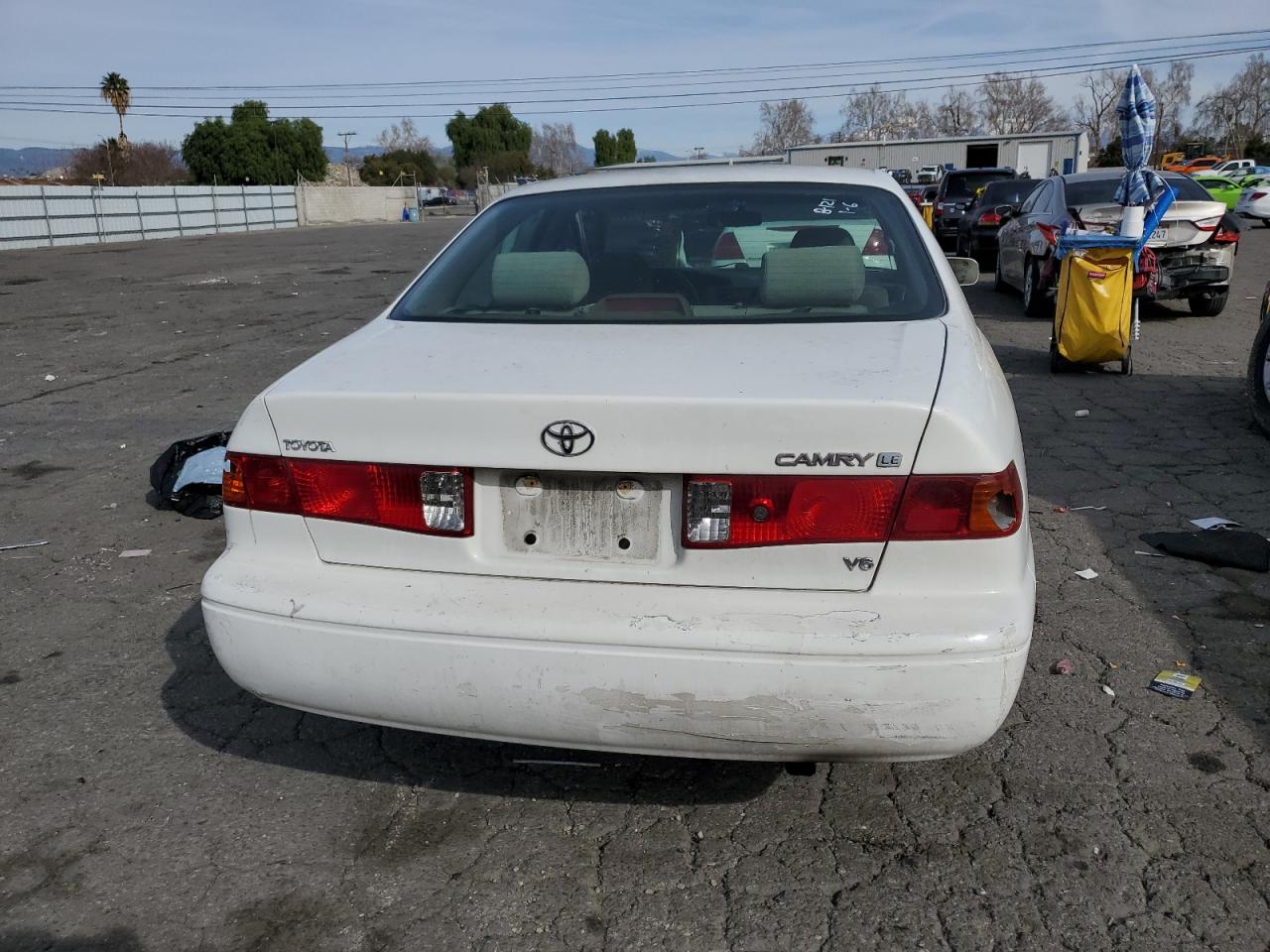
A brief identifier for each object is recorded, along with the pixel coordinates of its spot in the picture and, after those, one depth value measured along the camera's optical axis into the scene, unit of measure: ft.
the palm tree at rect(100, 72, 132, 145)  262.26
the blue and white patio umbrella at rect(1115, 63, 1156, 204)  29.12
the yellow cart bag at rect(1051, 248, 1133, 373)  26.11
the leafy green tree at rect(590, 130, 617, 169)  380.70
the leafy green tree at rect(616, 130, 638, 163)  400.47
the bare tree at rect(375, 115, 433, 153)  424.87
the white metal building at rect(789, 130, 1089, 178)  139.95
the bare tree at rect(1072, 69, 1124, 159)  290.76
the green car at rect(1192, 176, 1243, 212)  102.47
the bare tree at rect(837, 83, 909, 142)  372.50
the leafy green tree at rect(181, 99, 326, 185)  245.24
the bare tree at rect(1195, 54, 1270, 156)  304.30
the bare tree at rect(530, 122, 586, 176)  476.54
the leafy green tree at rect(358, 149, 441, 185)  318.86
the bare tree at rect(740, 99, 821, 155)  372.79
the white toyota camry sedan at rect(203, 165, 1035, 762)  7.45
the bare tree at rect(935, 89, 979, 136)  350.43
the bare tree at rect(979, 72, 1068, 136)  339.98
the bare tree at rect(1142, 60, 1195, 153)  312.71
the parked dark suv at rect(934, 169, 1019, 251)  64.23
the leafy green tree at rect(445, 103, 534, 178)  370.53
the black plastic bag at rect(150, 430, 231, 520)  17.29
